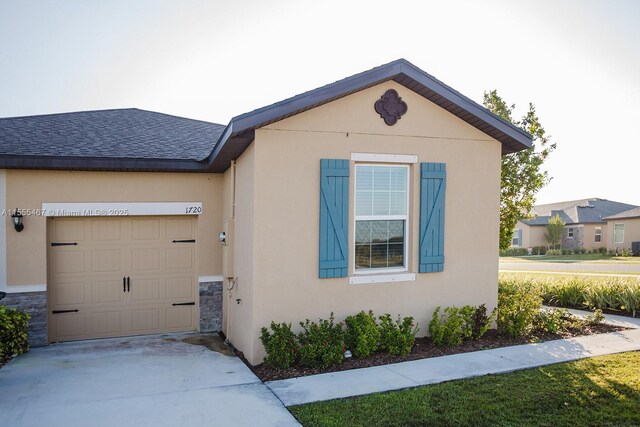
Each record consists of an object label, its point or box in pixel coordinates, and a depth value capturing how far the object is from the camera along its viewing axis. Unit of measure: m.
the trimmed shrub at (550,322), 8.27
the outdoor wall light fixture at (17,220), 8.02
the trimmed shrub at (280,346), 6.34
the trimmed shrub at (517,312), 7.93
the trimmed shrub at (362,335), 6.75
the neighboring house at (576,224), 38.56
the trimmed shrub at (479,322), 7.75
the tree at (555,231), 38.41
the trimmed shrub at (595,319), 8.94
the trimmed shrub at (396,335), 6.91
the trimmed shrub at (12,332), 6.94
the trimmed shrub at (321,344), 6.34
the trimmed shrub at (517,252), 40.03
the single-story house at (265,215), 6.91
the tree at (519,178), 11.88
